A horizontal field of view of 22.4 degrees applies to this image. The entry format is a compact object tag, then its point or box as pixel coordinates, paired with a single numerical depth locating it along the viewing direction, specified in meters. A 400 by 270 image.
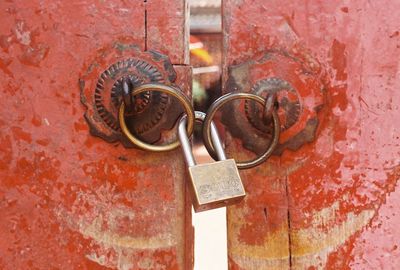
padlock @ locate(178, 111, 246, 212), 0.82
